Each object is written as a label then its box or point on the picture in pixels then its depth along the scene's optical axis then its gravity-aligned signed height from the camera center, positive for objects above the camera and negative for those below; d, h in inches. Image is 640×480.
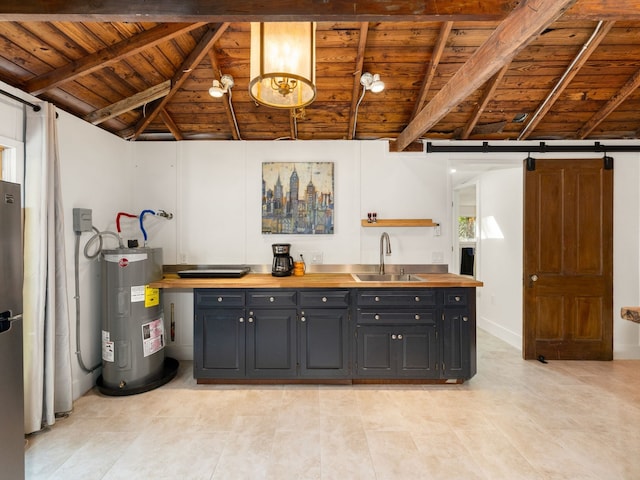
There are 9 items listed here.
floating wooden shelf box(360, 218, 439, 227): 144.2 +7.1
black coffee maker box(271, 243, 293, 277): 134.6 -9.5
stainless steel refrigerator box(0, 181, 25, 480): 66.5 -21.0
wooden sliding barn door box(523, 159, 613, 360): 146.2 -9.5
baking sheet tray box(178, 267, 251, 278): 130.9 -14.5
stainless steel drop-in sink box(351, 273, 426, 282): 141.1 -17.1
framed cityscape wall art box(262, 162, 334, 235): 147.6 +19.4
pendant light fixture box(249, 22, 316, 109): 61.1 +35.9
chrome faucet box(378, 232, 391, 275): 143.3 -5.6
